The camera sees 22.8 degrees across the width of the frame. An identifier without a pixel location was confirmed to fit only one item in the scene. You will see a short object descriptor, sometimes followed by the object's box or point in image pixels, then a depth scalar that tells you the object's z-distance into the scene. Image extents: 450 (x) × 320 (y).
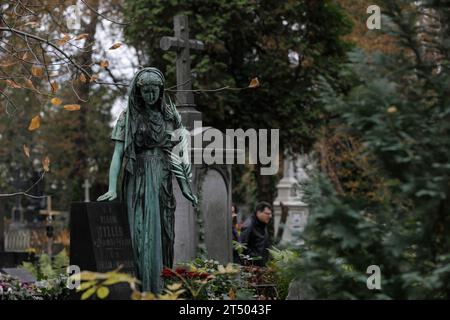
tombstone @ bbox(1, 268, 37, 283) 16.88
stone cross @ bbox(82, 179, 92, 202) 40.53
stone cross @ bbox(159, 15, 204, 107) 17.33
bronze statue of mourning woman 10.74
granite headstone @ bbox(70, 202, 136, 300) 9.91
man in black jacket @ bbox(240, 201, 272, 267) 16.41
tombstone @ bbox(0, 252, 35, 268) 23.12
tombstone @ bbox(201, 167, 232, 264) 16.39
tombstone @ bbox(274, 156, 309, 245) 32.59
